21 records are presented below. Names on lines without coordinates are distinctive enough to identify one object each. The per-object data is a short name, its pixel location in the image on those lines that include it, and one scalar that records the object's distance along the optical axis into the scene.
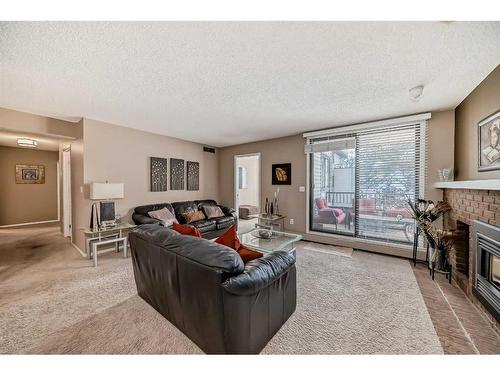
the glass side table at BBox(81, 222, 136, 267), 3.27
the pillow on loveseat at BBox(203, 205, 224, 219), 4.78
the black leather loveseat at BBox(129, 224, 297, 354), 1.25
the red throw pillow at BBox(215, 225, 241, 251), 1.90
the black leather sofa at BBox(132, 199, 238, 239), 4.01
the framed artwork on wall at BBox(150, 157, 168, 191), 4.55
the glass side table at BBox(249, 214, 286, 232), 4.59
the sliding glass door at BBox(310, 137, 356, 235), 4.05
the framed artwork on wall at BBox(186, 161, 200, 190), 5.34
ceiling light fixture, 4.13
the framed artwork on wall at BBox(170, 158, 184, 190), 4.95
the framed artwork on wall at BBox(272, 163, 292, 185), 4.84
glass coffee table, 2.81
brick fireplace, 1.97
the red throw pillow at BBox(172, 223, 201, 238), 1.98
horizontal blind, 3.41
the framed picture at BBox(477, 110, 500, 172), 1.99
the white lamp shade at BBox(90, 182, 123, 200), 3.26
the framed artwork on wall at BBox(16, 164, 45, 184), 5.95
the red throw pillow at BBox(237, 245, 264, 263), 1.71
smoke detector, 2.33
